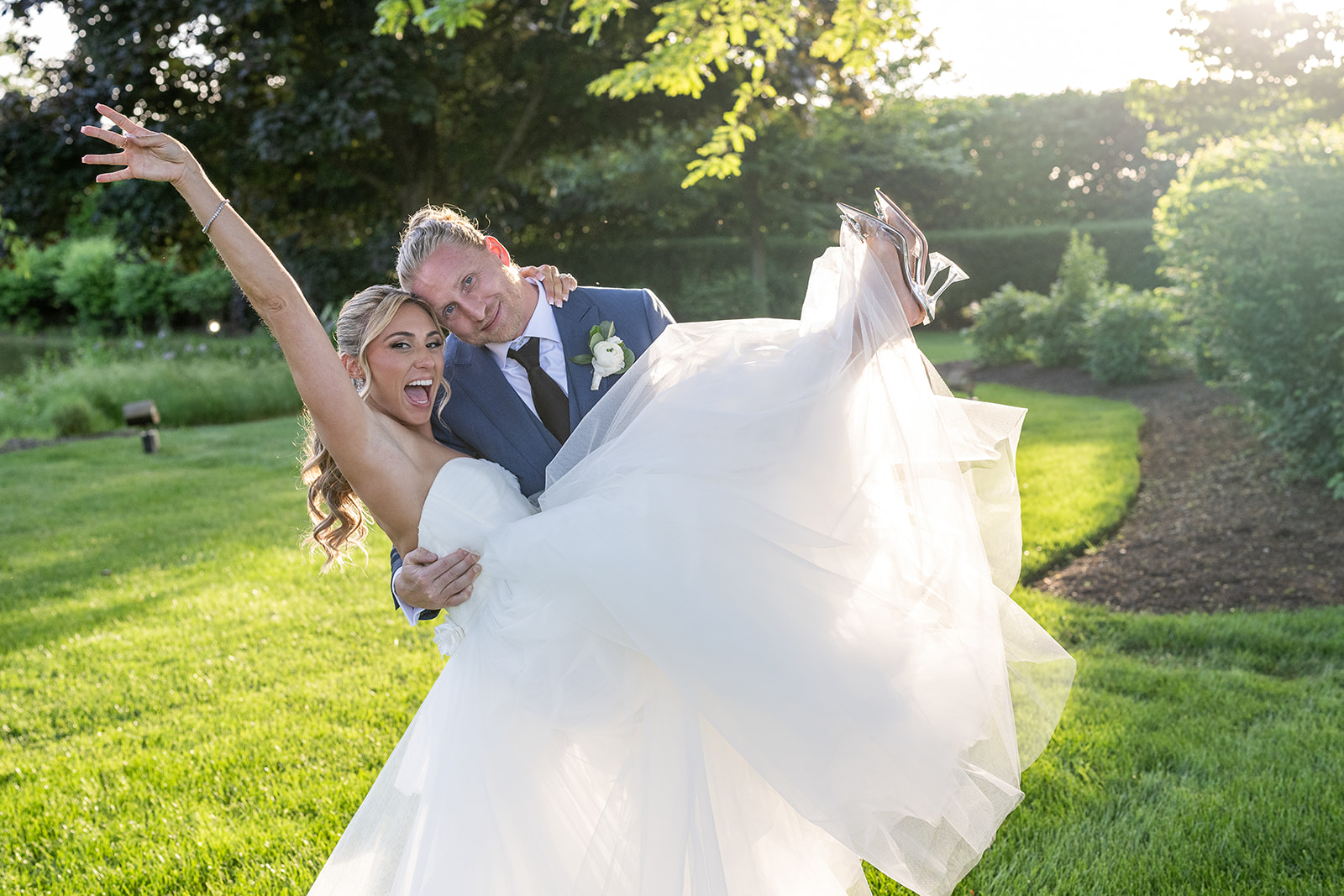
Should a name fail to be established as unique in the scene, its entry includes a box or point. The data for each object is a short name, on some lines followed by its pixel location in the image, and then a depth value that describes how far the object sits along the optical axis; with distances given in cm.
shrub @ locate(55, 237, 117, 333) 3186
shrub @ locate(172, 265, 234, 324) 2878
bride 206
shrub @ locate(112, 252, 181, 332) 3009
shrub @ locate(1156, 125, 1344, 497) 643
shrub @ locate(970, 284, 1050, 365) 1492
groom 279
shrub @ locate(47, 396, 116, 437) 1329
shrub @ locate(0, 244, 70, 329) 3331
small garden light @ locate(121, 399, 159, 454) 1223
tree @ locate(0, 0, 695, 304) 1188
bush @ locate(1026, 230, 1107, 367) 1393
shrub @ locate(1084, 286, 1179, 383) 1234
